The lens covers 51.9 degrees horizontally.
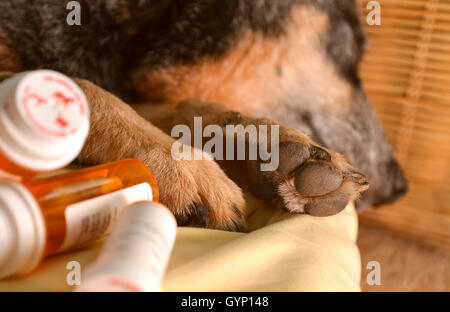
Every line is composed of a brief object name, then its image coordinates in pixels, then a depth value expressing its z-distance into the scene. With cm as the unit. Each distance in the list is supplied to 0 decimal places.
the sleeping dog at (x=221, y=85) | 66
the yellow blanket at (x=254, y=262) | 47
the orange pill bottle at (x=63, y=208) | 40
